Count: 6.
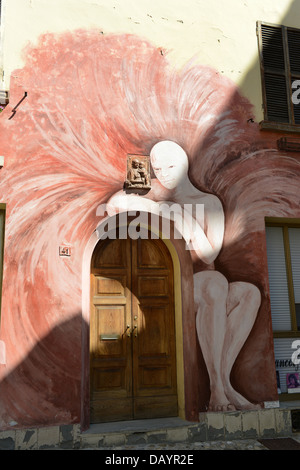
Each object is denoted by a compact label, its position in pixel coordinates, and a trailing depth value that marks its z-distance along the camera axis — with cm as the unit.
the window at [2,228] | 484
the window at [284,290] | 566
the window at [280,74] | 605
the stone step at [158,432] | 433
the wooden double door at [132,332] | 503
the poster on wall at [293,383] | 557
